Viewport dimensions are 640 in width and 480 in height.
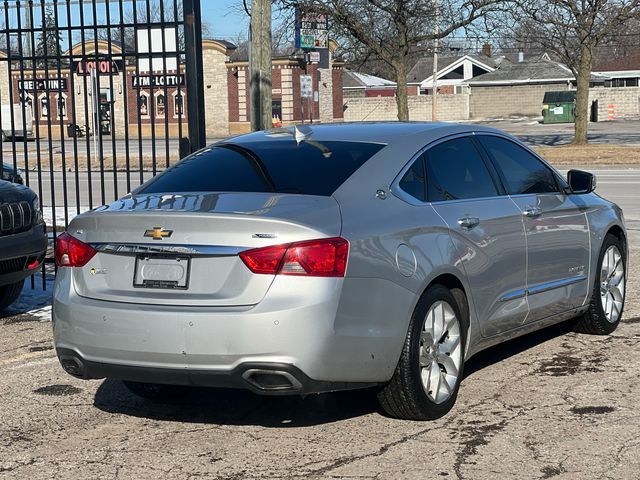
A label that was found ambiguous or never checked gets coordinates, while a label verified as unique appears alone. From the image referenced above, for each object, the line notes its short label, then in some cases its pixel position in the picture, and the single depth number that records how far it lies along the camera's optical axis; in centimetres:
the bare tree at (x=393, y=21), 3356
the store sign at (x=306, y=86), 4388
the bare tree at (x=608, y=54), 11109
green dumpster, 6775
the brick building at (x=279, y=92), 6122
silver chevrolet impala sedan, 498
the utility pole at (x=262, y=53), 1559
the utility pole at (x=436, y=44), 3458
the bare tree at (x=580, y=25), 3219
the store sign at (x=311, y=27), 3225
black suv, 827
